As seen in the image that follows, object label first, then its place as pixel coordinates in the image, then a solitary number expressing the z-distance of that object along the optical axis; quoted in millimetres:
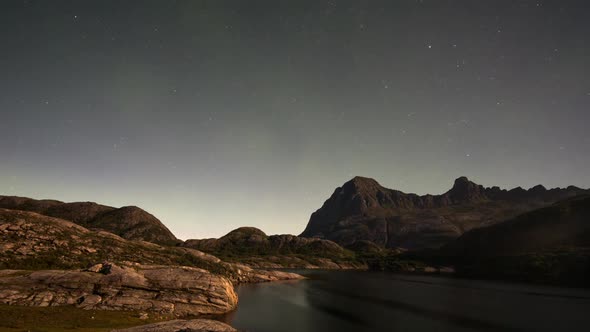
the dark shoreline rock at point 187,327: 45375
